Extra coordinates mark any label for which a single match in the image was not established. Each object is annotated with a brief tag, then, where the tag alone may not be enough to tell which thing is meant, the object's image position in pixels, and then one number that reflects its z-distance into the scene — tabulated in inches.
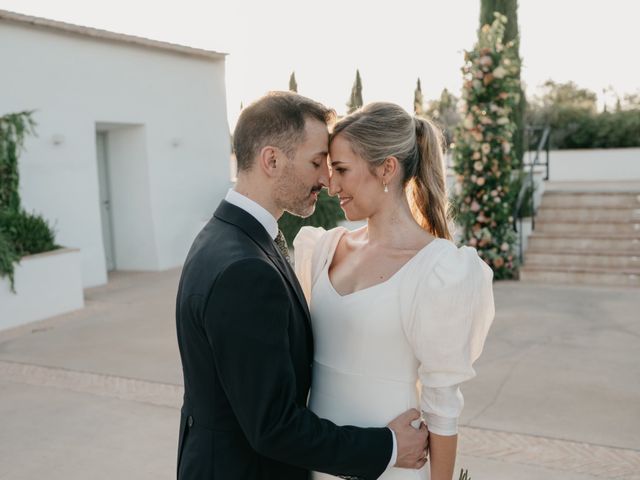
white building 351.9
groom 55.7
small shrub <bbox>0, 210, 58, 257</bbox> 302.7
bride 65.7
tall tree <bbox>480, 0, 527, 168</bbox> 412.8
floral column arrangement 343.6
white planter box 286.0
